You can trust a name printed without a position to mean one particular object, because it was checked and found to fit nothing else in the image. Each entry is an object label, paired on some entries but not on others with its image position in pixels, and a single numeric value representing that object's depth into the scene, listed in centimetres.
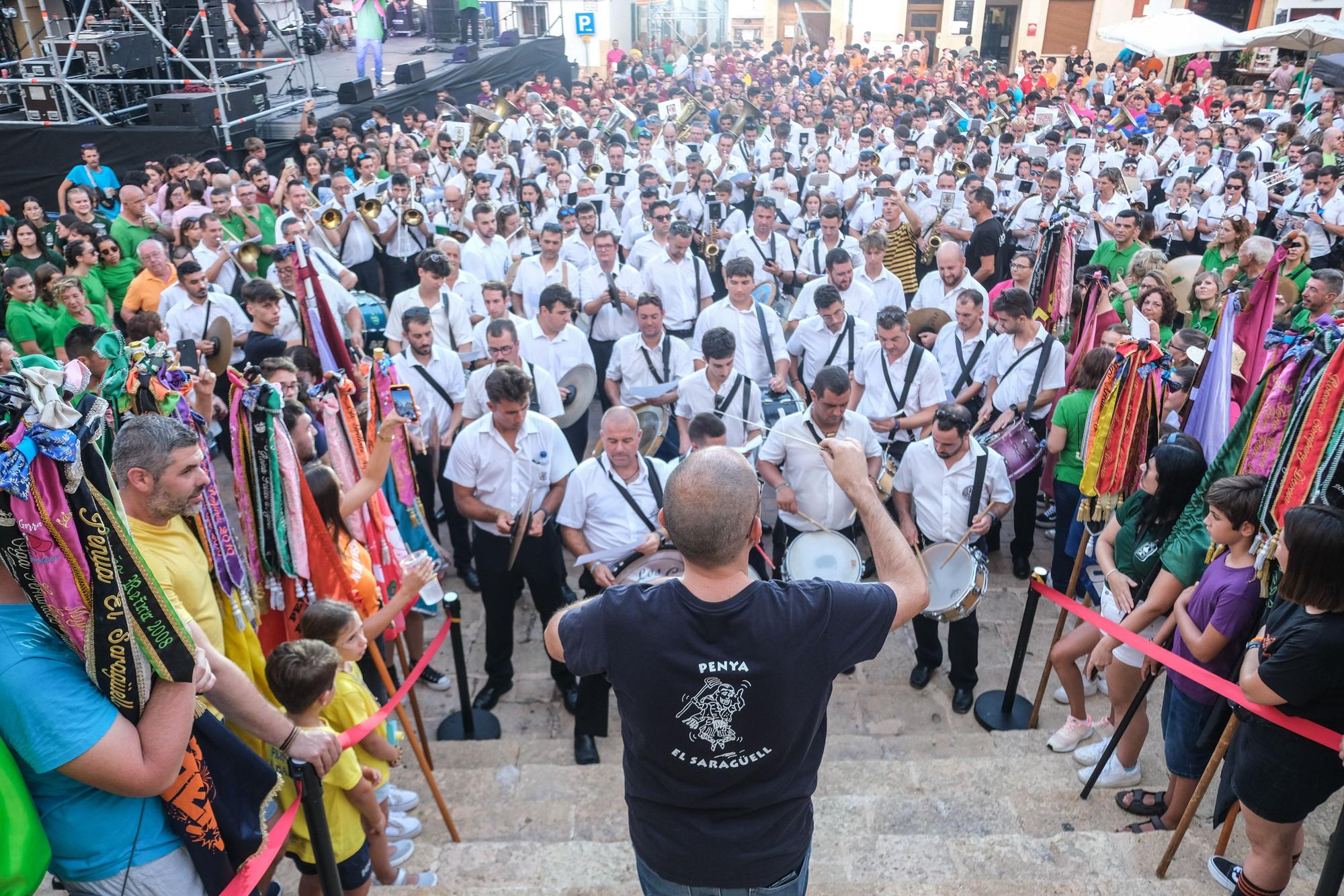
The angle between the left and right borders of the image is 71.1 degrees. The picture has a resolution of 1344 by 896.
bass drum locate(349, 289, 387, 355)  808
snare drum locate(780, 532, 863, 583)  524
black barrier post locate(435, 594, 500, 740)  539
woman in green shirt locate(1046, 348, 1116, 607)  605
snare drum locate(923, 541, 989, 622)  519
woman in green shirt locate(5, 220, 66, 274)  841
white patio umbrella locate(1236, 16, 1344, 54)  2013
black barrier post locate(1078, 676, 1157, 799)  434
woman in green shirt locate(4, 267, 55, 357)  751
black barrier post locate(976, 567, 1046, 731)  535
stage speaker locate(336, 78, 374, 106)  1833
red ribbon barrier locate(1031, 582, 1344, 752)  326
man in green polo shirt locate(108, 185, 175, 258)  994
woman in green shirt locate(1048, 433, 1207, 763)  454
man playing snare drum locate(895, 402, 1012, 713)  557
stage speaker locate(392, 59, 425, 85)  2075
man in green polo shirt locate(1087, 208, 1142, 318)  876
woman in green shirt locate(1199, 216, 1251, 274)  830
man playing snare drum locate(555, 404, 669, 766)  538
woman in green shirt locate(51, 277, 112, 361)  761
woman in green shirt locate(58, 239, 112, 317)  837
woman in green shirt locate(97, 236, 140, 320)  880
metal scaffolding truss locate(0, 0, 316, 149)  1493
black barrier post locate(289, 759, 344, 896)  294
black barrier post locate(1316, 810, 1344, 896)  304
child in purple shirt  378
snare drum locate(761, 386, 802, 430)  679
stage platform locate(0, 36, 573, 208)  1435
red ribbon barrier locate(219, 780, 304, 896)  271
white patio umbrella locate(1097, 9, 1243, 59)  2092
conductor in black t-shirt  231
